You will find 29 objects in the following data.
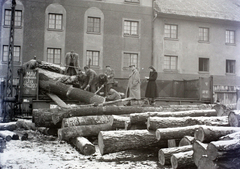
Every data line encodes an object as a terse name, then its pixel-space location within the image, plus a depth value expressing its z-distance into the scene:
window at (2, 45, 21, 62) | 19.72
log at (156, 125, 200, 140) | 5.58
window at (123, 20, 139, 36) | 22.51
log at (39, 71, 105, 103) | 11.63
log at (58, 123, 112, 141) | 6.89
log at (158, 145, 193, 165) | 5.27
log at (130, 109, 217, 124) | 6.45
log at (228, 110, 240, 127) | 5.53
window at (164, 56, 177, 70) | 23.44
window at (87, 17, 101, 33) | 21.62
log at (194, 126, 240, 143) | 4.91
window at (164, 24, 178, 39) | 23.61
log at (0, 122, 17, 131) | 9.02
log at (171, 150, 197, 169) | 4.87
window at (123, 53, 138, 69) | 22.34
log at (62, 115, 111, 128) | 7.60
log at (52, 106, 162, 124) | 8.04
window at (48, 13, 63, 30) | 20.72
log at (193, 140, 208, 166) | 4.53
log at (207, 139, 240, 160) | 4.14
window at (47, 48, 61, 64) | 20.81
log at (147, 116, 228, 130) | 5.93
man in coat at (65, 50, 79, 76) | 15.54
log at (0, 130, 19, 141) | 7.57
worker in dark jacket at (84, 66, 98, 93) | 13.11
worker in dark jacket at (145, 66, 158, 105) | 14.75
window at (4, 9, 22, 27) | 19.98
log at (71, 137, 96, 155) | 6.10
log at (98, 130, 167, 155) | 5.52
